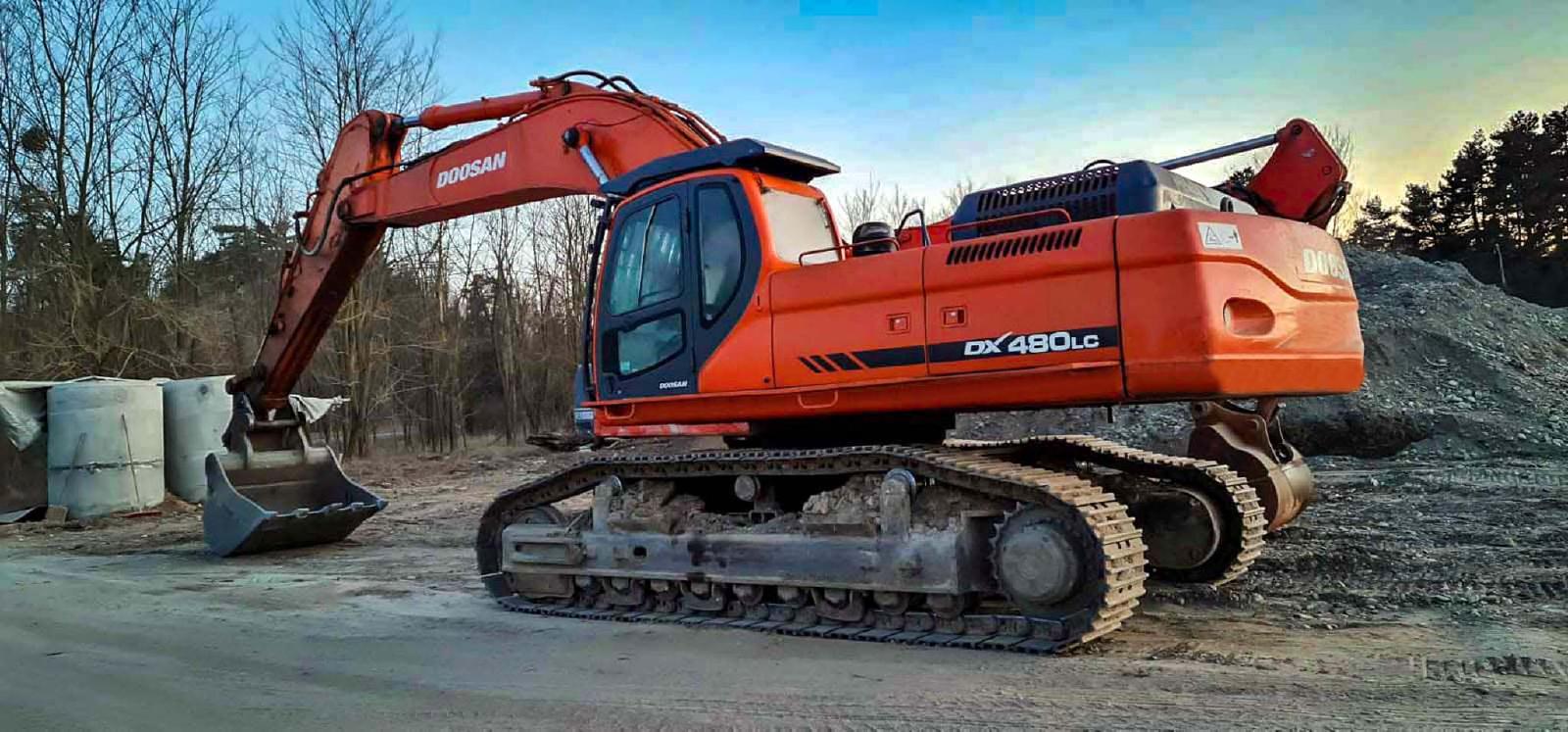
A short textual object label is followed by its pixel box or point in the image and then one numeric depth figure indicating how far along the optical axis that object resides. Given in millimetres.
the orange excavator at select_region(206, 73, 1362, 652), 4730
